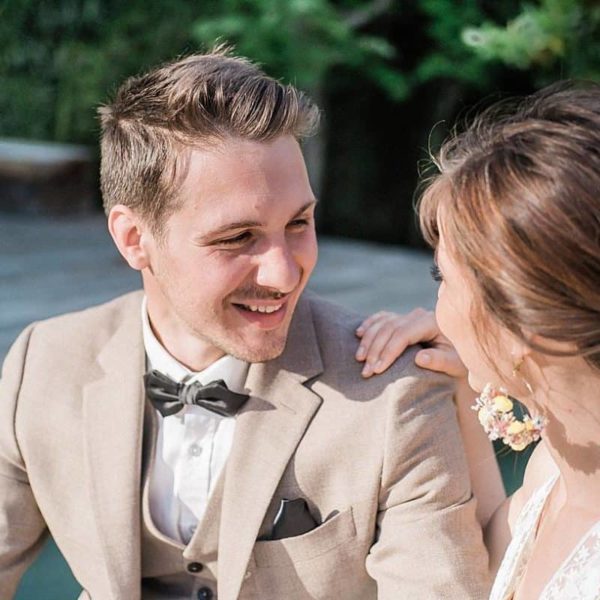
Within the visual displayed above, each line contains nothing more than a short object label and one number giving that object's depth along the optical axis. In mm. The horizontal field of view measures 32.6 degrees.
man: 1796
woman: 1188
